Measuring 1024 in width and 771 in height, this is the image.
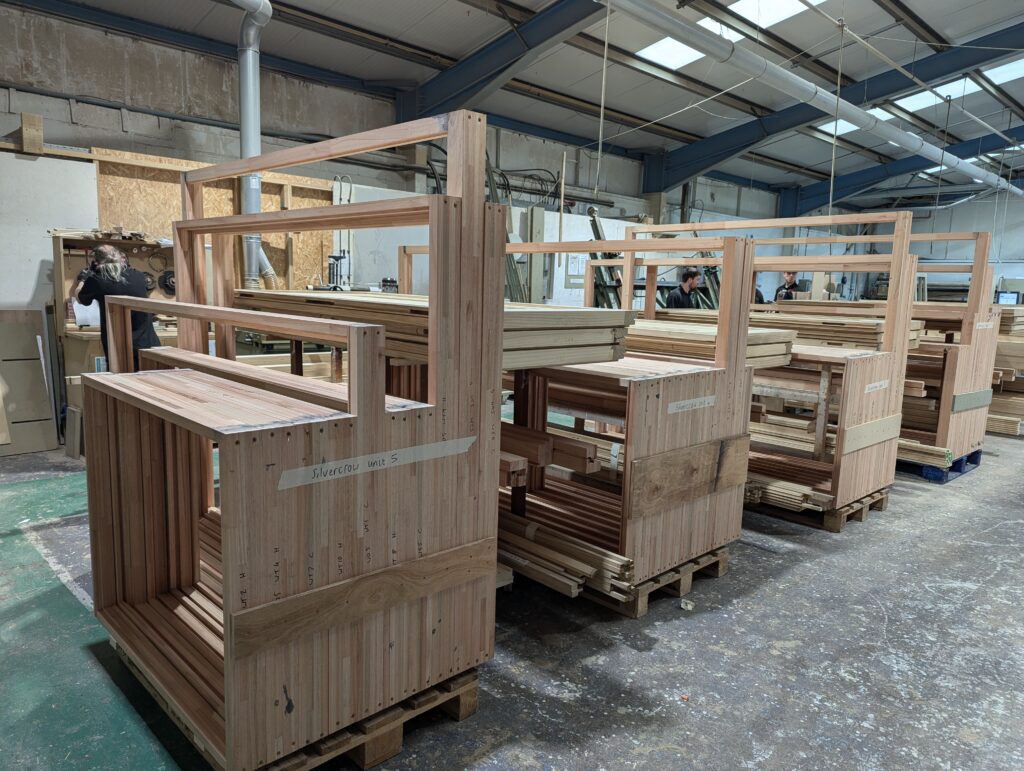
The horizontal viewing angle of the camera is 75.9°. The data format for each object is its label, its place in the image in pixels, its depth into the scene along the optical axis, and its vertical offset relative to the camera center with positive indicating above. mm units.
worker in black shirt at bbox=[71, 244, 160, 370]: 6035 +39
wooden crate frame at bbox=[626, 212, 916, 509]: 4918 -538
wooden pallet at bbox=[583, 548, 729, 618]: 3668 -1634
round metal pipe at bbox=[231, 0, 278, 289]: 6965 +2022
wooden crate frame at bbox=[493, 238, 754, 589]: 3455 -735
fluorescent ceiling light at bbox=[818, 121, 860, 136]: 14456 +4148
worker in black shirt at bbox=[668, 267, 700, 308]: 7824 +191
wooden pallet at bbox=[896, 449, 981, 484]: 6676 -1607
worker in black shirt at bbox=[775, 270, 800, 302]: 10844 +365
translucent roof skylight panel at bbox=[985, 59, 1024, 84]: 11914 +4568
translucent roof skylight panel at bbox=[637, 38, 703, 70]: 10086 +3975
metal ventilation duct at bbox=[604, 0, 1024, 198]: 6887 +3066
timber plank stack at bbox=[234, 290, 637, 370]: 2783 -116
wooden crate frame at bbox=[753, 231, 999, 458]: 6316 -369
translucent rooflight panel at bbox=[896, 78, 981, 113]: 12555 +4404
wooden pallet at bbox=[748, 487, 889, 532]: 5195 -1658
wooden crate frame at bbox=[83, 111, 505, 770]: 2074 -739
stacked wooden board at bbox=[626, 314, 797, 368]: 4246 -224
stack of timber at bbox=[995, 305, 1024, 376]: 7961 -242
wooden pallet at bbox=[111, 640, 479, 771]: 2291 -1595
